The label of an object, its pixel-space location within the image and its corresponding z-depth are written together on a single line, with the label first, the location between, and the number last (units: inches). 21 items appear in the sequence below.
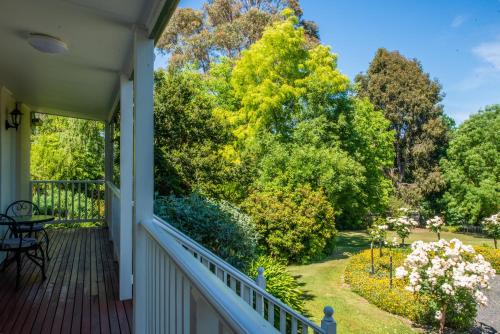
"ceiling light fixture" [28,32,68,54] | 97.0
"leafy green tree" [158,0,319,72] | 583.5
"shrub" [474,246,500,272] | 355.3
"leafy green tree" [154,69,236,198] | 283.0
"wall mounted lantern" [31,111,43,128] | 243.6
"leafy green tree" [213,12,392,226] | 423.8
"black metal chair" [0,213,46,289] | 133.4
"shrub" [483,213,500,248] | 391.9
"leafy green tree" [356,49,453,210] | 698.2
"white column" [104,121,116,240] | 240.4
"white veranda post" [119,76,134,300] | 123.6
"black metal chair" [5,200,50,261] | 153.0
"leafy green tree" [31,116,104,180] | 443.2
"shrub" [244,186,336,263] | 330.6
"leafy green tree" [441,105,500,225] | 547.8
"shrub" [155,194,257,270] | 199.0
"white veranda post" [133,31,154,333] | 80.9
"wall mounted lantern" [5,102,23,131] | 179.8
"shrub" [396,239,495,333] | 207.2
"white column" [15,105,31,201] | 203.8
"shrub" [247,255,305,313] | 199.8
